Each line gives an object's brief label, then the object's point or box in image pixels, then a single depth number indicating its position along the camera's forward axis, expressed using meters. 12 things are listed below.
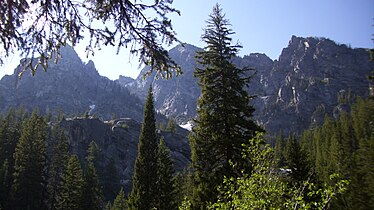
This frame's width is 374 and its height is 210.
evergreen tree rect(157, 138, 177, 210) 31.02
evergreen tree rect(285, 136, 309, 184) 25.03
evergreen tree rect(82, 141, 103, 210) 34.88
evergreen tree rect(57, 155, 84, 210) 33.59
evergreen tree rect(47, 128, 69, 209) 42.19
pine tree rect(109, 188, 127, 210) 41.43
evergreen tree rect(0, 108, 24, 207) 40.12
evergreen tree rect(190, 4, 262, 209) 14.38
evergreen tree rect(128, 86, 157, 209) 27.86
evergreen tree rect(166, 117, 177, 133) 100.12
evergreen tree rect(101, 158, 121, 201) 66.56
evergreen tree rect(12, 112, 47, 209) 38.41
